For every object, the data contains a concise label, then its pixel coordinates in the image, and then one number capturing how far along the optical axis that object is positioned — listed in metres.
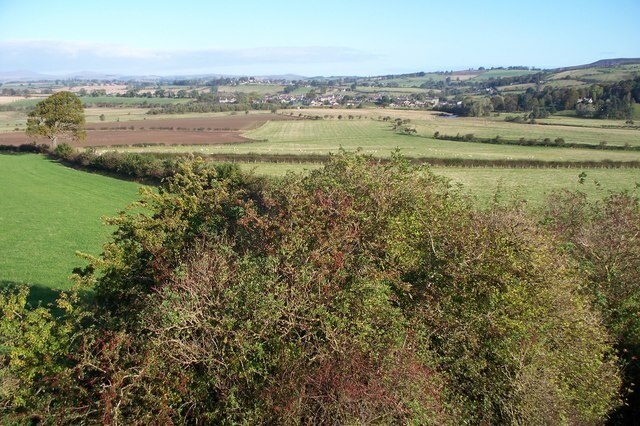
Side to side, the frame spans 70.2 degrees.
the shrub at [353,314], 8.40
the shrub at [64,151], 55.47
